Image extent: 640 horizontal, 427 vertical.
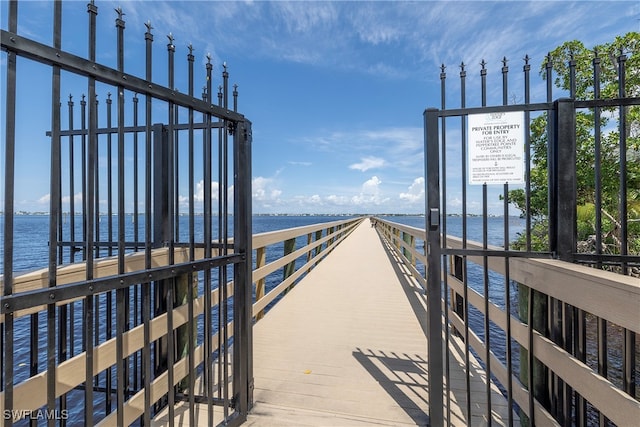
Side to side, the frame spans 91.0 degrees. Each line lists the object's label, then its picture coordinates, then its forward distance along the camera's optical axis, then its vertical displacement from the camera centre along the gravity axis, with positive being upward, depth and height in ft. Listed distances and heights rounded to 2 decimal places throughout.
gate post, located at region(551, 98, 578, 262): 5.63 +0.65
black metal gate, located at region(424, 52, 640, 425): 5.26 -0.65
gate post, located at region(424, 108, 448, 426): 6.19 -0.86
